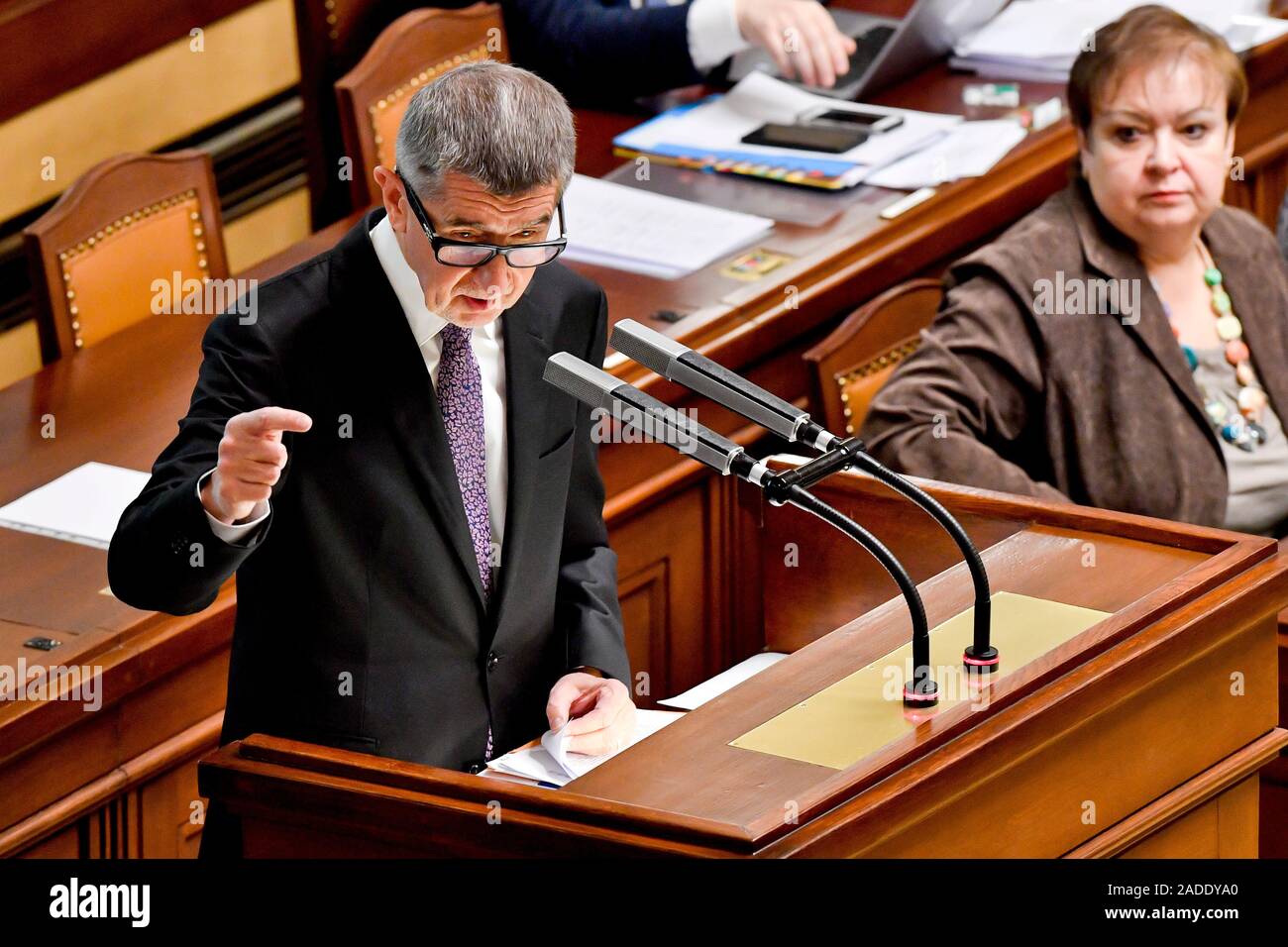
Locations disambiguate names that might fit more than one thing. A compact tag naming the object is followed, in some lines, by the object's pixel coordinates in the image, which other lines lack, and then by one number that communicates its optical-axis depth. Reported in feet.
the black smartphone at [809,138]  29.45
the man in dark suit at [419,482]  13.84
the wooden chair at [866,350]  23.58
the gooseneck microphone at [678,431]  13.16
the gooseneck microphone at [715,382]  13.85
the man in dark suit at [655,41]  29.94
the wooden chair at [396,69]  28.68
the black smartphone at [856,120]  29.89
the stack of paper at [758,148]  28.96
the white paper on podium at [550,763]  15.33
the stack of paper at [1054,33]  32.04
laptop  31.40
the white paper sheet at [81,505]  20.84
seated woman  22.95
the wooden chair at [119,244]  24.57
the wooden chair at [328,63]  32.35
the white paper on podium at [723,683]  17.19
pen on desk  27.61
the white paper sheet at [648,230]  26.81
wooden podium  13.47
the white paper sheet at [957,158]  28.58
